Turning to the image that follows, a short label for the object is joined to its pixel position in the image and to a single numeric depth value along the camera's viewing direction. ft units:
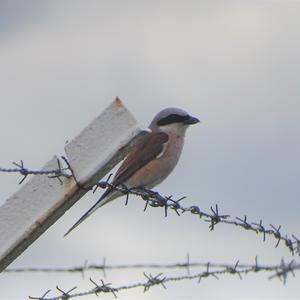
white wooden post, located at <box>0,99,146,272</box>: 20.16
